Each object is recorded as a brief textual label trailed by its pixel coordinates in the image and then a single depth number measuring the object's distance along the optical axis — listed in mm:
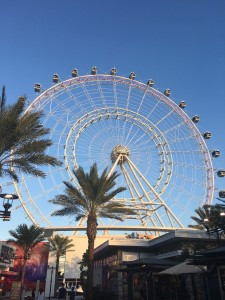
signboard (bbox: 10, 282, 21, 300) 15192
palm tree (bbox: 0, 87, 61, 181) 10671
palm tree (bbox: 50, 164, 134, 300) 15460
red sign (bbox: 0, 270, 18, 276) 29058
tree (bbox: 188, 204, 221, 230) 18025
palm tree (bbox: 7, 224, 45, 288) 25076
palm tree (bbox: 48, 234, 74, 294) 31327
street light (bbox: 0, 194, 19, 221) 10074
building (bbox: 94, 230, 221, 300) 13492
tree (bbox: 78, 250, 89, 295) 20643
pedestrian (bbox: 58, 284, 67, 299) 18610
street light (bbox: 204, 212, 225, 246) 13412
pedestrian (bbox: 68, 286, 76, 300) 17033
